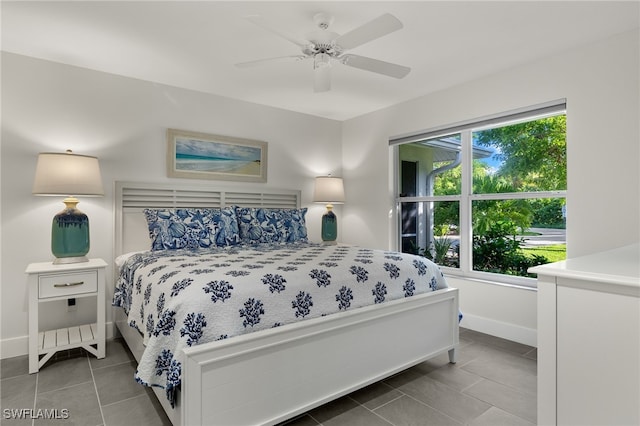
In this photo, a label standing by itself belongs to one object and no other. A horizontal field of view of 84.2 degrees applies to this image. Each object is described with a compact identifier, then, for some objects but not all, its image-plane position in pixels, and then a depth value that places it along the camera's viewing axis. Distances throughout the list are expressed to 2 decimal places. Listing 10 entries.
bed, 1.57
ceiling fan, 2.04
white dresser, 0.95
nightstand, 2.48
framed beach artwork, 3.60
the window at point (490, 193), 3.08
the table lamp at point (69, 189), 2.62
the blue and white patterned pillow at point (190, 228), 3.00
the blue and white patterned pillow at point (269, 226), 3.47
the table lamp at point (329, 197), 4.37
